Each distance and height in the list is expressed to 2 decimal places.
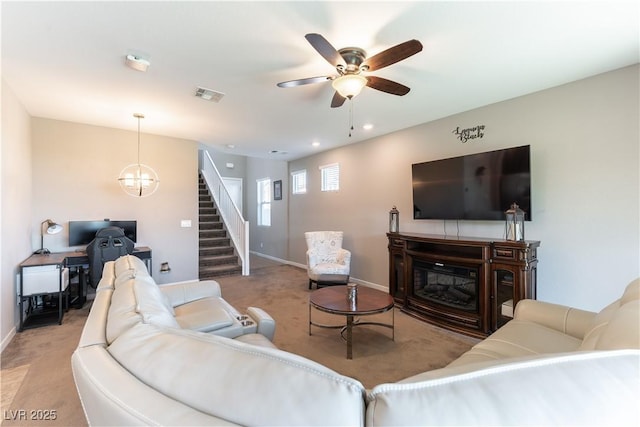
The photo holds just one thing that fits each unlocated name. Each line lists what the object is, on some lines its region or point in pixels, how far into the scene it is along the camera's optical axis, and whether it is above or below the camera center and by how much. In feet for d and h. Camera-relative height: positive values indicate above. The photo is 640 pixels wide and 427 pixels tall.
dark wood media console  9.20 -2.48
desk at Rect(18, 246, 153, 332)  10.17 -2.43
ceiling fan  6.01 +3.59
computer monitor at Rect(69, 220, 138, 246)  13.51 -0.70
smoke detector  7.62 +4.31
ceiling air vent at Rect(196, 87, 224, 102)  9.77 +4.40
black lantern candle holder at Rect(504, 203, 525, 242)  9.25 -0.25
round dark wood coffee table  8.29 -2.85
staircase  18.99 -2.42
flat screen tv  9.83 +1.14
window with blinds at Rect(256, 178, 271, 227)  26.45 +1.24
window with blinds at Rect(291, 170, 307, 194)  21.84 +2.64
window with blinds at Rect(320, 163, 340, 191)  18.72 +2.60
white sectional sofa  1.71 -1.21
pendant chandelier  14.78 +1.89
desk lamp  12.64 -0.68
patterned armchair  15.12 -2.63
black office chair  11.43 -1.45
